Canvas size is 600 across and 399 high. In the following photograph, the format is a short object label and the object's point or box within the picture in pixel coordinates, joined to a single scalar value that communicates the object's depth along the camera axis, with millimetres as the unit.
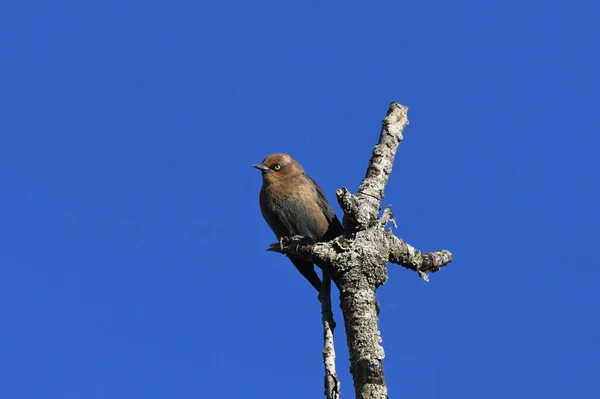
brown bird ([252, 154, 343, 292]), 17734
